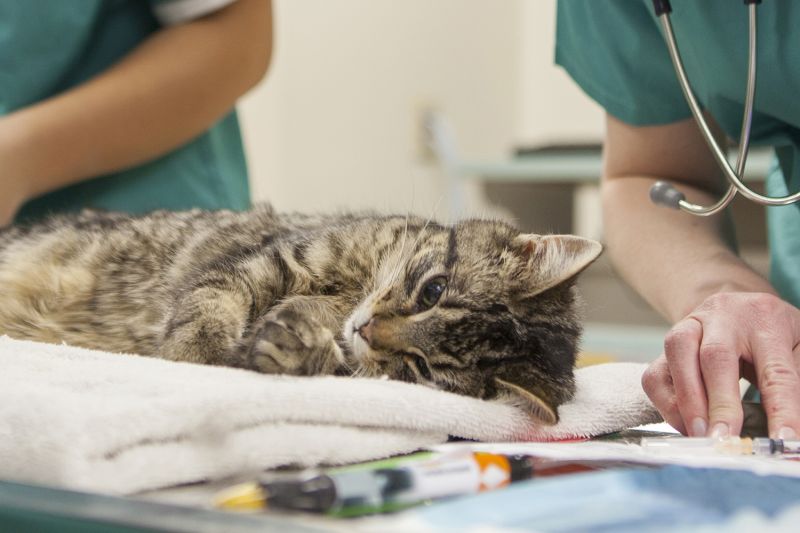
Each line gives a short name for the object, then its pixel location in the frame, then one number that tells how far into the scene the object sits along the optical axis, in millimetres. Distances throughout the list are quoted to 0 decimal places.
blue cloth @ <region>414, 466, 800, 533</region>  573
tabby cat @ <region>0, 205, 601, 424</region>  734
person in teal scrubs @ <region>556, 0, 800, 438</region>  708
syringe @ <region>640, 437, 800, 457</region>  669
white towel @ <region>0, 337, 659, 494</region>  613
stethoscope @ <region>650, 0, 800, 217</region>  742
